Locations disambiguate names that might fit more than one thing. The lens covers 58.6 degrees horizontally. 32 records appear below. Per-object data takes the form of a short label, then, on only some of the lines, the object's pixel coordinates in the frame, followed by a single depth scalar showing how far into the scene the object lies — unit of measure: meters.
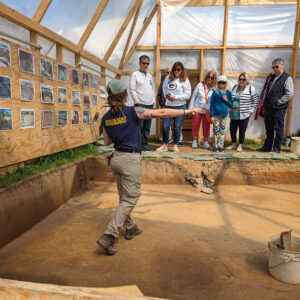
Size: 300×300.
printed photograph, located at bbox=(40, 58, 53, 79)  3.79
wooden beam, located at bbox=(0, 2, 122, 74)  3.10
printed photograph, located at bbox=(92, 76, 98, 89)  5.66
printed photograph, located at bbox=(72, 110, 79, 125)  4.80
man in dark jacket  5.39
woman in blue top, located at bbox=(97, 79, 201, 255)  2.61
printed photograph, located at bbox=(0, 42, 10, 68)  2.98
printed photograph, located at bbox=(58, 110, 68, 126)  4.32
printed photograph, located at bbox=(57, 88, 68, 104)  4.27
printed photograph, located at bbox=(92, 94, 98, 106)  5.66
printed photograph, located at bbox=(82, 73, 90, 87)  5.18
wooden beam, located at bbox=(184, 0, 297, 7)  7.24
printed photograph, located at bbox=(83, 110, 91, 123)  5.29
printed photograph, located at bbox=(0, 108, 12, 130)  3.01
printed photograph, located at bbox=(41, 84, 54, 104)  3.81
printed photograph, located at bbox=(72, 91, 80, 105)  4.76
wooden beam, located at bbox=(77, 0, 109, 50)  4.77
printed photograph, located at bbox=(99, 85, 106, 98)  6.15
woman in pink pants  6.38
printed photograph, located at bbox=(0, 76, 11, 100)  2.98
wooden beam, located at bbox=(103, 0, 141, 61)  5.92
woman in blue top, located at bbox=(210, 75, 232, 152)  5.73
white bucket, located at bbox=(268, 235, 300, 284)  2.17
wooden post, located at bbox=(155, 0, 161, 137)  7.50
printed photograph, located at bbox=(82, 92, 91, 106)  5.21
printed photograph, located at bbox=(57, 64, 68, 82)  4.23
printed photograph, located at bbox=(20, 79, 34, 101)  3.35
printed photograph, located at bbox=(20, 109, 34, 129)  3.38
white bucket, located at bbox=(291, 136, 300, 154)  5.77
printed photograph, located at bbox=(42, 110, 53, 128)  3.86
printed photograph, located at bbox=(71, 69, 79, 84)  4.74
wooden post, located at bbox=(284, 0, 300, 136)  7.12
